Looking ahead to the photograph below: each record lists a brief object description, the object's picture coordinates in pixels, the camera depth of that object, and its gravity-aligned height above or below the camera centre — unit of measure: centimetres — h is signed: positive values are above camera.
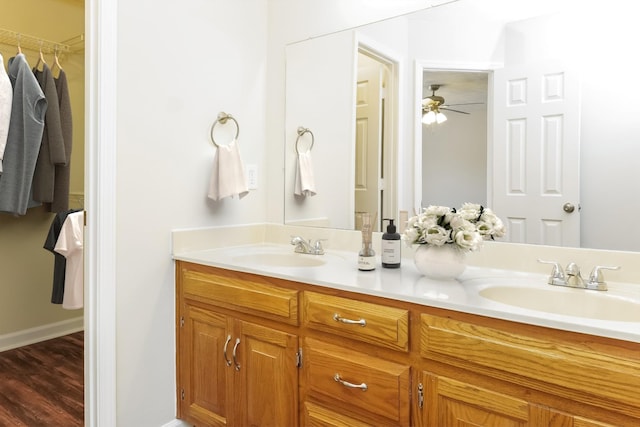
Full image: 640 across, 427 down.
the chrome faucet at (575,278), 126 -22
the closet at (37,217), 279 -9
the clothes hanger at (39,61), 262 +95
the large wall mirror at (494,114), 138 +35
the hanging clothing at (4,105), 217 +52
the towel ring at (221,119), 196 +41
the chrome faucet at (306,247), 191 -19
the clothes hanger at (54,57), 298 +105
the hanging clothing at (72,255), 238 -30
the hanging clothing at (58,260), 247 -34
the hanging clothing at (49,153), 251 +31
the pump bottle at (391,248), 153 -16
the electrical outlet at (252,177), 216 +15
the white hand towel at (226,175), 190 +14
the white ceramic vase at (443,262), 133 -18
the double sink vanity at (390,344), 94 -39
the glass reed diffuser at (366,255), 150 -18
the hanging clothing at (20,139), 228 +36
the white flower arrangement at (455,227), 131 -7
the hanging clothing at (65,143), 265 +39
